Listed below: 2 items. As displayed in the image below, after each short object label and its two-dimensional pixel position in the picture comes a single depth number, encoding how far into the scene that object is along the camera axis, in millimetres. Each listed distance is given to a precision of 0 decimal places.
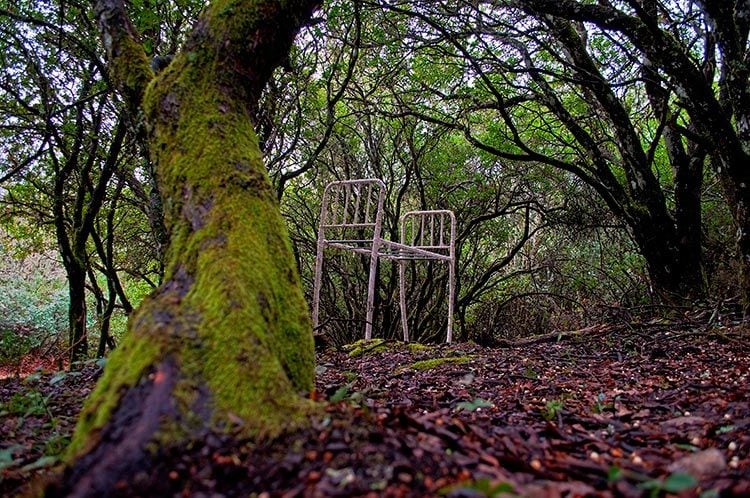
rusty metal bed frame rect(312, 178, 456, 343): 4312
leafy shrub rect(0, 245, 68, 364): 8195
